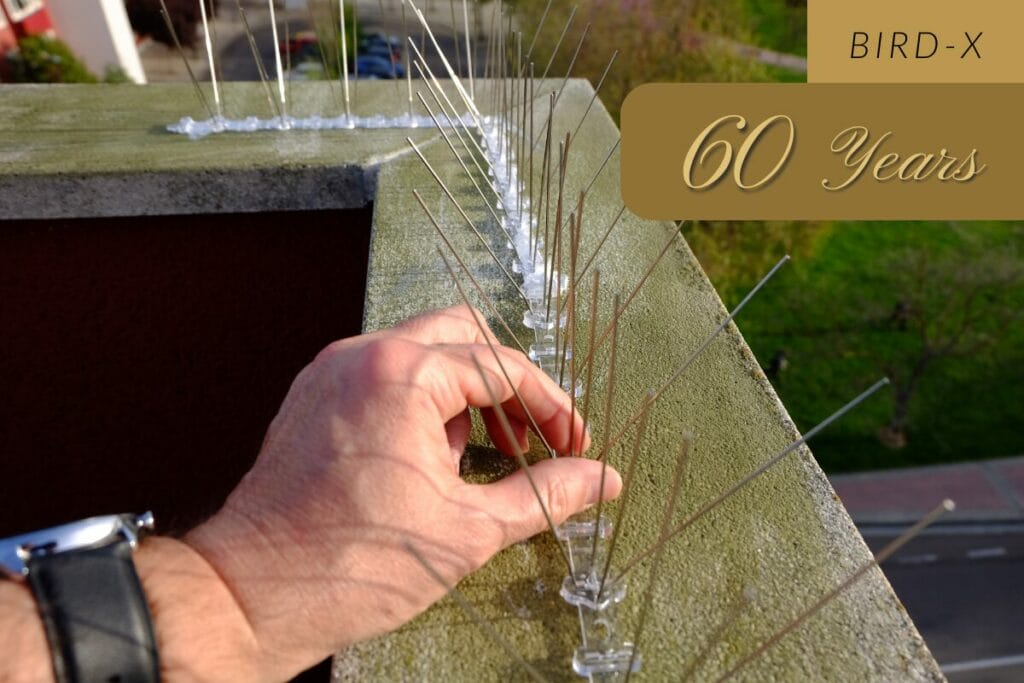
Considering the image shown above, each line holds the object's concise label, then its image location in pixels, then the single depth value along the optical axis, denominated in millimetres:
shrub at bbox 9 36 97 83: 10023
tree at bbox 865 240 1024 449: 9133
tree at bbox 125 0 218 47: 11203
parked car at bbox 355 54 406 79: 12766
